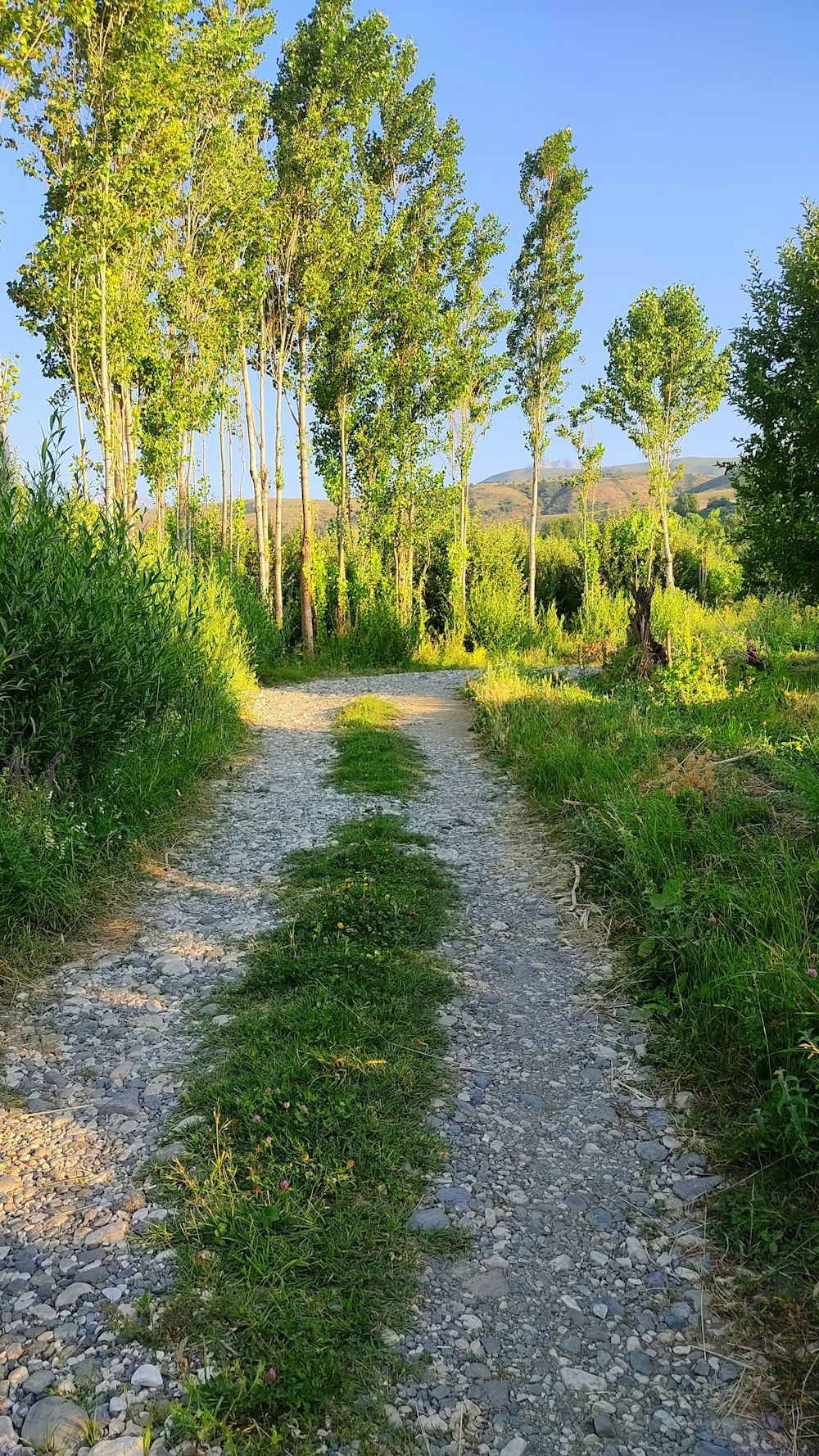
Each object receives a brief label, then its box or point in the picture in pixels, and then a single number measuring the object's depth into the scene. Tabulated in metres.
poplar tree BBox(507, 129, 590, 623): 22.02
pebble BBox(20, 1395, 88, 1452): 1.81
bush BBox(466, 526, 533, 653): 20.52
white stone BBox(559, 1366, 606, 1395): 2.00
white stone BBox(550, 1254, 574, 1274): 2.36
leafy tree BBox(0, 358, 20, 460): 8.54
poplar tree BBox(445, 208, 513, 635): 20.34
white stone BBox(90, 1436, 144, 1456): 1.78
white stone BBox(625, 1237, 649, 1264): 2.39
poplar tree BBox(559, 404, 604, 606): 23.94
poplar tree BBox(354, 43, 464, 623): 18.30
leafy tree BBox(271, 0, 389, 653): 15.33
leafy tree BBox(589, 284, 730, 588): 24.64
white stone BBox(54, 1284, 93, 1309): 2.18
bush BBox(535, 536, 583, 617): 28.22
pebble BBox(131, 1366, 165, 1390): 1.92
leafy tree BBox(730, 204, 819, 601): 10.20
